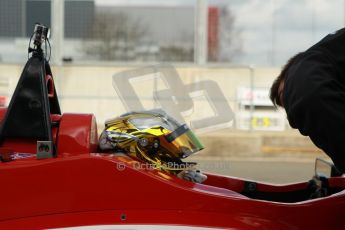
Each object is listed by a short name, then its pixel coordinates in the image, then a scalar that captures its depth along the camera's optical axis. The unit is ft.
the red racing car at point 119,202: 10.94
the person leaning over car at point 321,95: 10.21
